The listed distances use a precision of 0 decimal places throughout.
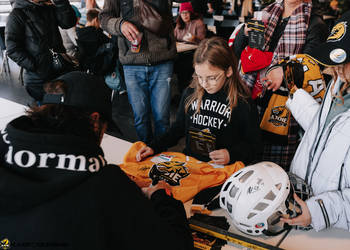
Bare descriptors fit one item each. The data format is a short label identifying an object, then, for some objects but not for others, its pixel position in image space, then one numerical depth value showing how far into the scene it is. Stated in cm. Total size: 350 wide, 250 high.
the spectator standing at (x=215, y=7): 672
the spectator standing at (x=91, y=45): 356
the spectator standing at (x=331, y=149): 113
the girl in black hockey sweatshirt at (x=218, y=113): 164
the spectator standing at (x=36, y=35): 261
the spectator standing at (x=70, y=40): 403
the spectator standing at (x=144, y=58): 216
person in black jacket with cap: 69
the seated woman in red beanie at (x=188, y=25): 467
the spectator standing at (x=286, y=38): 191
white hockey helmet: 111
